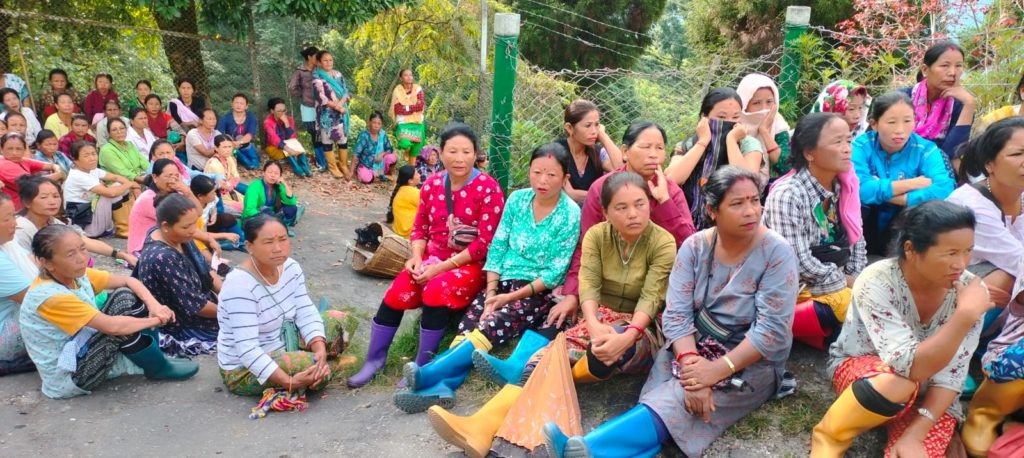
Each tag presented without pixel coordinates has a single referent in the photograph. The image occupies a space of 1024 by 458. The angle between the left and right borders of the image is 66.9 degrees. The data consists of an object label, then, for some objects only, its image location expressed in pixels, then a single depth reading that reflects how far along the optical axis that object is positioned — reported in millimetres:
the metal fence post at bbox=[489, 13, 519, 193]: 5316
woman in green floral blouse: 4026
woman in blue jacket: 4023
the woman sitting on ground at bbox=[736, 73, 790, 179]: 4367
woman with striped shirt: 3982
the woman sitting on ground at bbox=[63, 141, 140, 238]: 7066
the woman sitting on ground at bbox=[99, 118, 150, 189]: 7551
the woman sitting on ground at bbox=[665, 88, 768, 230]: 4164
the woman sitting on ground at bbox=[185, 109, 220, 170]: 8680
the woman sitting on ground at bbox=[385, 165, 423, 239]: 7312
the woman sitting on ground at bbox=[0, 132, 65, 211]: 6645
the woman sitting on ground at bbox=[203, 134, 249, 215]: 8117
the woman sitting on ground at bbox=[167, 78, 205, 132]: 9195
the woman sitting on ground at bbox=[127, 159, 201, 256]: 5520
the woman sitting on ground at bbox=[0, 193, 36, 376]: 4355
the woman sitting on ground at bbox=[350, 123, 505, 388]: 4289
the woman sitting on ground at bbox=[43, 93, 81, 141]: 8023
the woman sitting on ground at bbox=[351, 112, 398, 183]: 10836
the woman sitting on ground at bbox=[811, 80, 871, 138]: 4699
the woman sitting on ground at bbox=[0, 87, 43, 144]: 7754
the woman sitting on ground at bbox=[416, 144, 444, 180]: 8812
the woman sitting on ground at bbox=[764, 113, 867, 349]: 3473
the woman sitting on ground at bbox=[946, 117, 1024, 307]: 3102
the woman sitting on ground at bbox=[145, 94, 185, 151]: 8812
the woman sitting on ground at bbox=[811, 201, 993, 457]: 2654
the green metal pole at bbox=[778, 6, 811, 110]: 5316
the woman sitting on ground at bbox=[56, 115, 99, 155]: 7848
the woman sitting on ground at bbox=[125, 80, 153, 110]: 9208
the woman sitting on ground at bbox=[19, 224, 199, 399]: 4059
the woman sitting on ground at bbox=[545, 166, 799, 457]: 3010
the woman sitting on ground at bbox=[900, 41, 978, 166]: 4504
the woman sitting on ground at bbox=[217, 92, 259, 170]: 9625
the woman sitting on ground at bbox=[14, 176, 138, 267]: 5070
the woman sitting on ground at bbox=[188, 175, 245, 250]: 6566
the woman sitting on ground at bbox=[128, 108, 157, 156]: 8258
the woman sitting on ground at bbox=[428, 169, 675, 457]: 3266
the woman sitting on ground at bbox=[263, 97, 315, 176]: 10117
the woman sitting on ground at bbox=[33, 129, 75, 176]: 7121
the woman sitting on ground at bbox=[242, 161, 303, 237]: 7910
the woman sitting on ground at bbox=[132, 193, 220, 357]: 4613
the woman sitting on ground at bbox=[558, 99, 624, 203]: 4574
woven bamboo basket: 6715
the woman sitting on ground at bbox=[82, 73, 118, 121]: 8914
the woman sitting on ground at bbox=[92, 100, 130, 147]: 8180
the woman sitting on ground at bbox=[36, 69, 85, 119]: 8422
